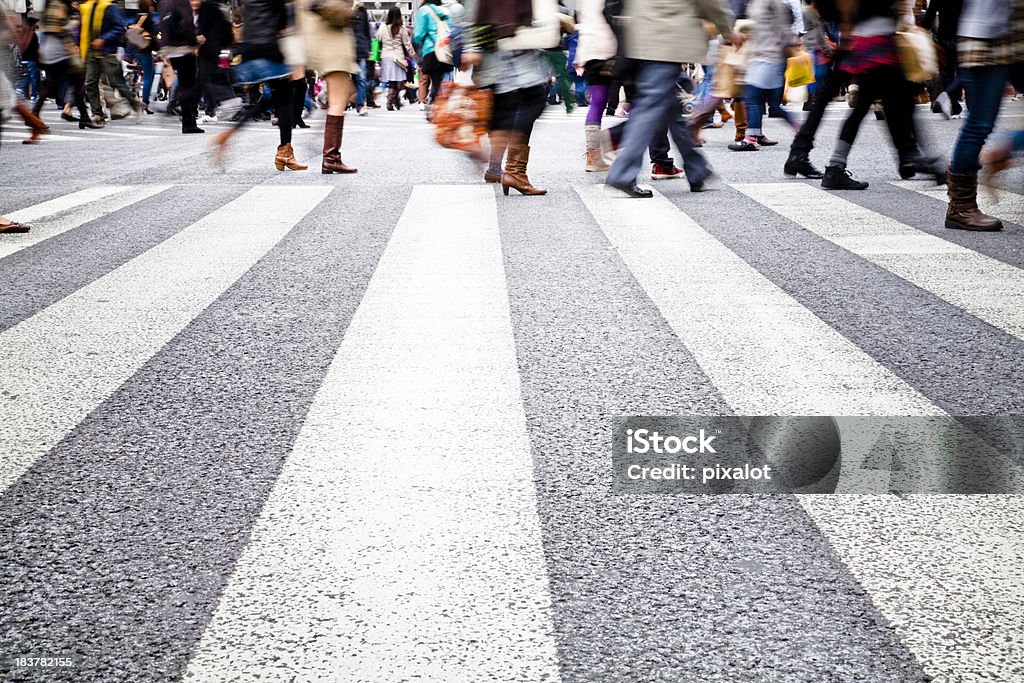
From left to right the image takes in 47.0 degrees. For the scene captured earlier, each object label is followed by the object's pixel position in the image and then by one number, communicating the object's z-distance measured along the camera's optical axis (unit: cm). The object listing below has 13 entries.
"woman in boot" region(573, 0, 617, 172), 962
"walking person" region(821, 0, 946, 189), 772
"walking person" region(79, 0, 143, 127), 1562
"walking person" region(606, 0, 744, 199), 718
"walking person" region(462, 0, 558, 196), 736
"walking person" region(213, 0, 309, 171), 896
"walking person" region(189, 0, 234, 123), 1400
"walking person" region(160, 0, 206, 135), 1454
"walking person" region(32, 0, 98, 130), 1495
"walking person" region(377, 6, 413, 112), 2394
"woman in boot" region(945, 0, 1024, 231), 591
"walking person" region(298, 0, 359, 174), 947
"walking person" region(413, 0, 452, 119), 1499
